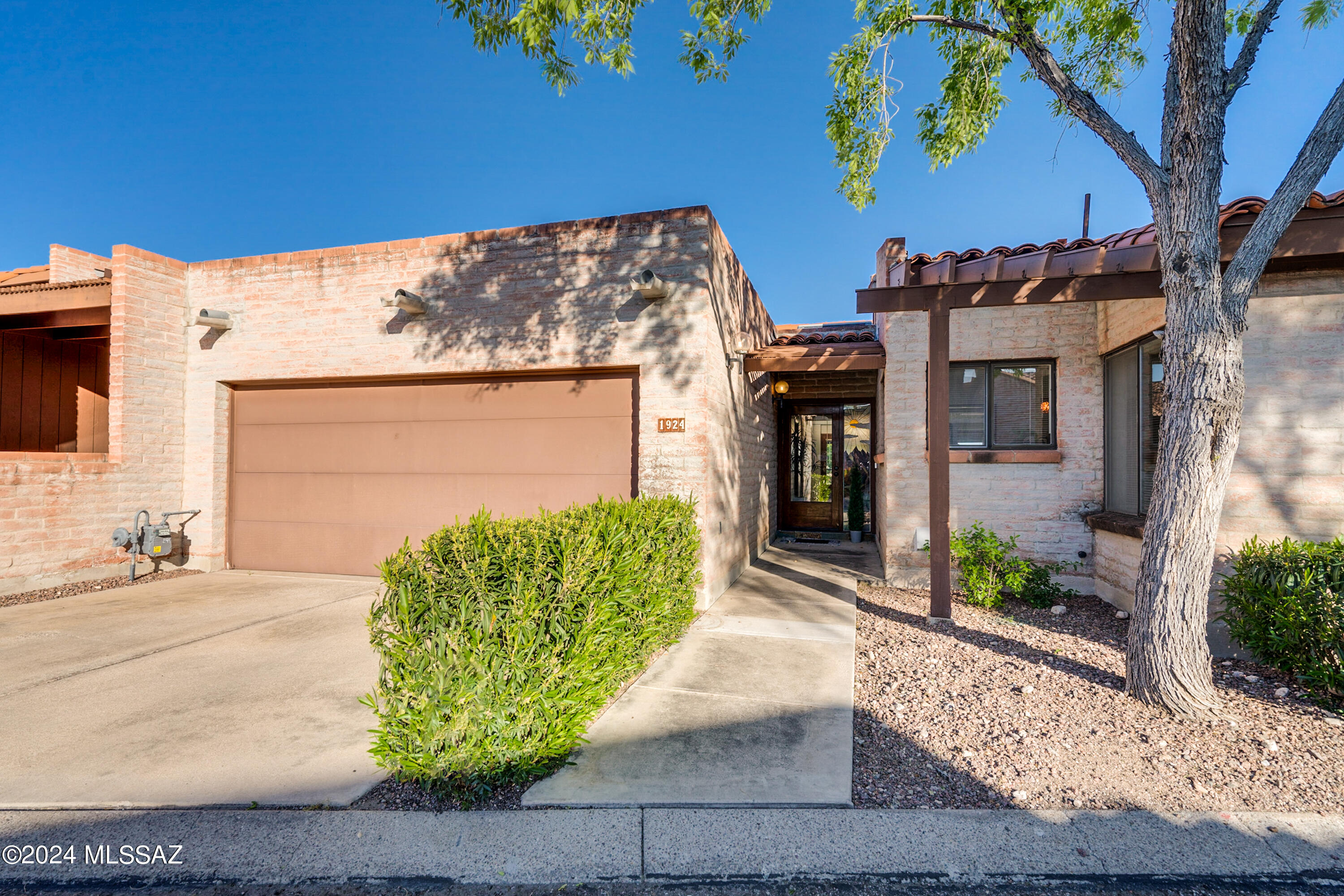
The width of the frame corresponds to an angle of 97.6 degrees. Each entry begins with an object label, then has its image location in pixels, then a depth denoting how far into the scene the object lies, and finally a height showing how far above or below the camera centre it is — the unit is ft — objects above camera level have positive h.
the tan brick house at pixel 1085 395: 14.70 +2.12
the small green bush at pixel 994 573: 19.10 -3.80
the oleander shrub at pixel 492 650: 7.97 -2.84
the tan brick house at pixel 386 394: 20.27 +2.49
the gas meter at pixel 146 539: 23.70 -3.47
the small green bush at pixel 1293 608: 11.65 -3.13
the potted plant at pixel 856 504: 36.52 -2.83
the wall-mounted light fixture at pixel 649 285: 18.75 +5.53
